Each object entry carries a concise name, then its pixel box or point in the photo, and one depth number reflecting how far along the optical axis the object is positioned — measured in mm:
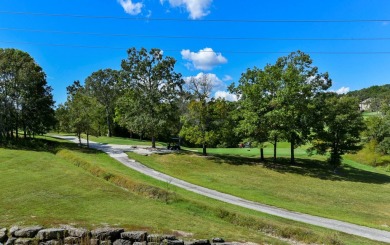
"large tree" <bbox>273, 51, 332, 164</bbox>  37406
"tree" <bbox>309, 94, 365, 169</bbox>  37844
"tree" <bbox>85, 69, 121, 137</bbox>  74812
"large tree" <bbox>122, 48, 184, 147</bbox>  42625
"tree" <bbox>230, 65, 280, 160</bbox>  38219
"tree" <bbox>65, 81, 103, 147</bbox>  42634
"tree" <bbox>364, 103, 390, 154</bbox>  55500
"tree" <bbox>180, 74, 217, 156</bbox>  40344
